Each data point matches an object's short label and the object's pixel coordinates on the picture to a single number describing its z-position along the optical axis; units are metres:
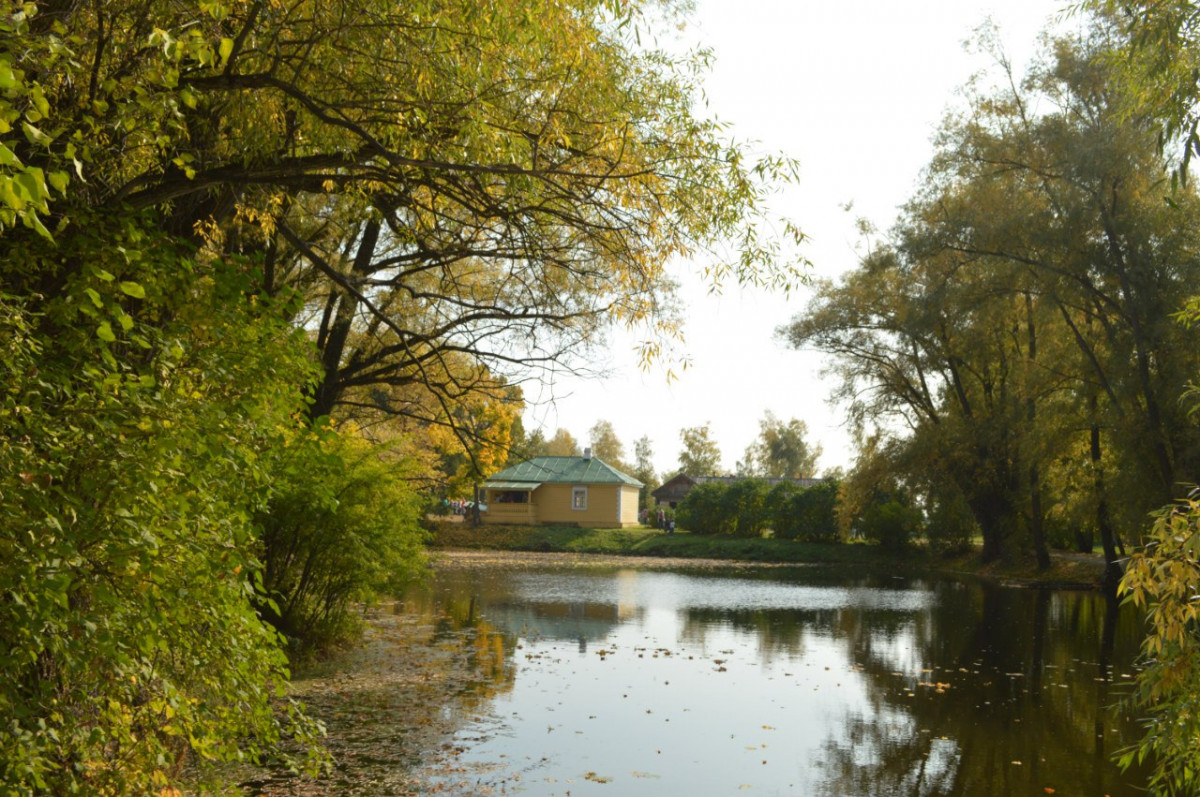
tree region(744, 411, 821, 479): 83.81
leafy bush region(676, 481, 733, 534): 47.00
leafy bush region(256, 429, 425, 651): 11.05
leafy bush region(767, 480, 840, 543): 42.66
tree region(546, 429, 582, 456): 89.65
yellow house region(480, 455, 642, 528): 49.38
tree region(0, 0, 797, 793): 3.96
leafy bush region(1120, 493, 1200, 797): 4.72
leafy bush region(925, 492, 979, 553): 36.31
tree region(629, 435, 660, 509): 86.44
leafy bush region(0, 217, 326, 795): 3.79
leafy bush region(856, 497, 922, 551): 38.62
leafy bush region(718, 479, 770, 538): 45.31
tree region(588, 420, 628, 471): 85.31
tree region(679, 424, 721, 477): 78.62
